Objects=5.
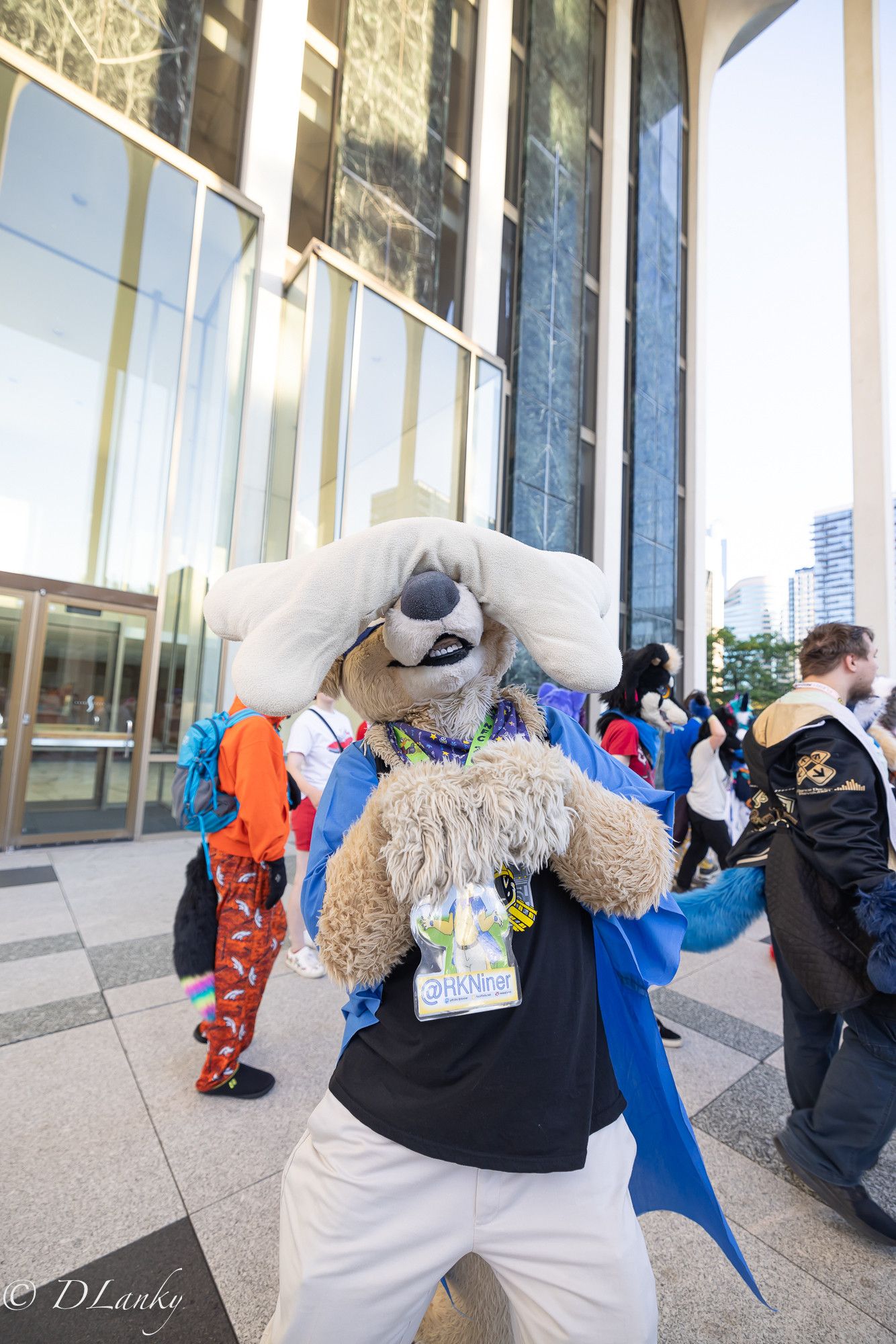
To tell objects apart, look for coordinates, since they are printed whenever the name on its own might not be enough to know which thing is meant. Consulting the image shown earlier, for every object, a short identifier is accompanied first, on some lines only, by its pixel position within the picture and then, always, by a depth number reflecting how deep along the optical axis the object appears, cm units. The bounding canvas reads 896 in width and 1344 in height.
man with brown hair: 180
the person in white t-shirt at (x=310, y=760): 355
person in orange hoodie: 230
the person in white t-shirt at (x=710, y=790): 468
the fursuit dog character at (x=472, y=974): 95
